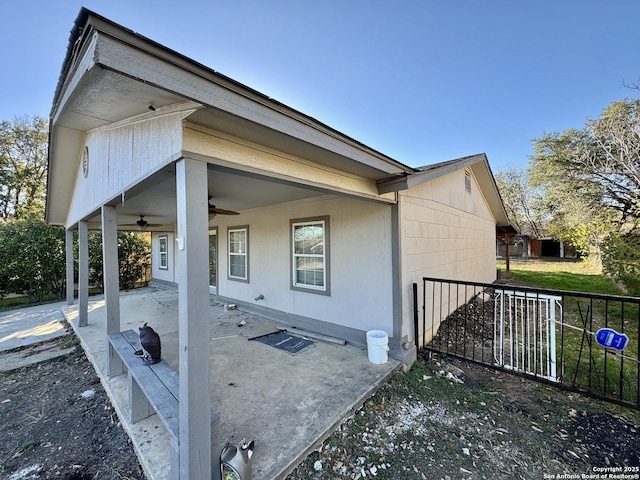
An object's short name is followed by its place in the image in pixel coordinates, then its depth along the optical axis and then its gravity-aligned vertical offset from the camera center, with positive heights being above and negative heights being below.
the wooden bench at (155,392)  1.83 -1.25
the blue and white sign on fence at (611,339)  2.48 -1.00
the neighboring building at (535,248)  23.12 -1.14
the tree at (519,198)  24.41 +3.59
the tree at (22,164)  13.96 +4.44
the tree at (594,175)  10.74 +3.07
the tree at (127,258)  10.42 -0.63
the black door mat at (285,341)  4.30 -1.76
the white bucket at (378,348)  3.66 -1.53
